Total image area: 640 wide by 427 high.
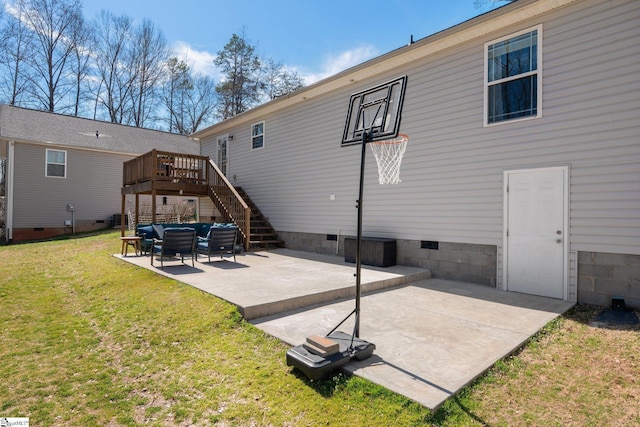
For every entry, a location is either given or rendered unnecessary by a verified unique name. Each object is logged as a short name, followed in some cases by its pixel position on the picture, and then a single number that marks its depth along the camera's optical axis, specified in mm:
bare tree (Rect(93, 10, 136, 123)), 23828
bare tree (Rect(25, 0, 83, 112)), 21109
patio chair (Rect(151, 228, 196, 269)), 7012
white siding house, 4922
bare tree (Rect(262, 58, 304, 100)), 22469
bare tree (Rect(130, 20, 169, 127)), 24656
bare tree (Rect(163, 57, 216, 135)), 25594
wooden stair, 10562
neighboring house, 14688
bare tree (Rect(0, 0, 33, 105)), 20219
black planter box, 7328
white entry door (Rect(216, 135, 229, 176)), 13895
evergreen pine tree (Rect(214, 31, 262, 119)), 22812
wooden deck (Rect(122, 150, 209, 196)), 10469
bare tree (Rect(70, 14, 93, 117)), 22609
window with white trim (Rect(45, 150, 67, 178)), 15508
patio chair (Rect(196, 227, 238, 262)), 7734
